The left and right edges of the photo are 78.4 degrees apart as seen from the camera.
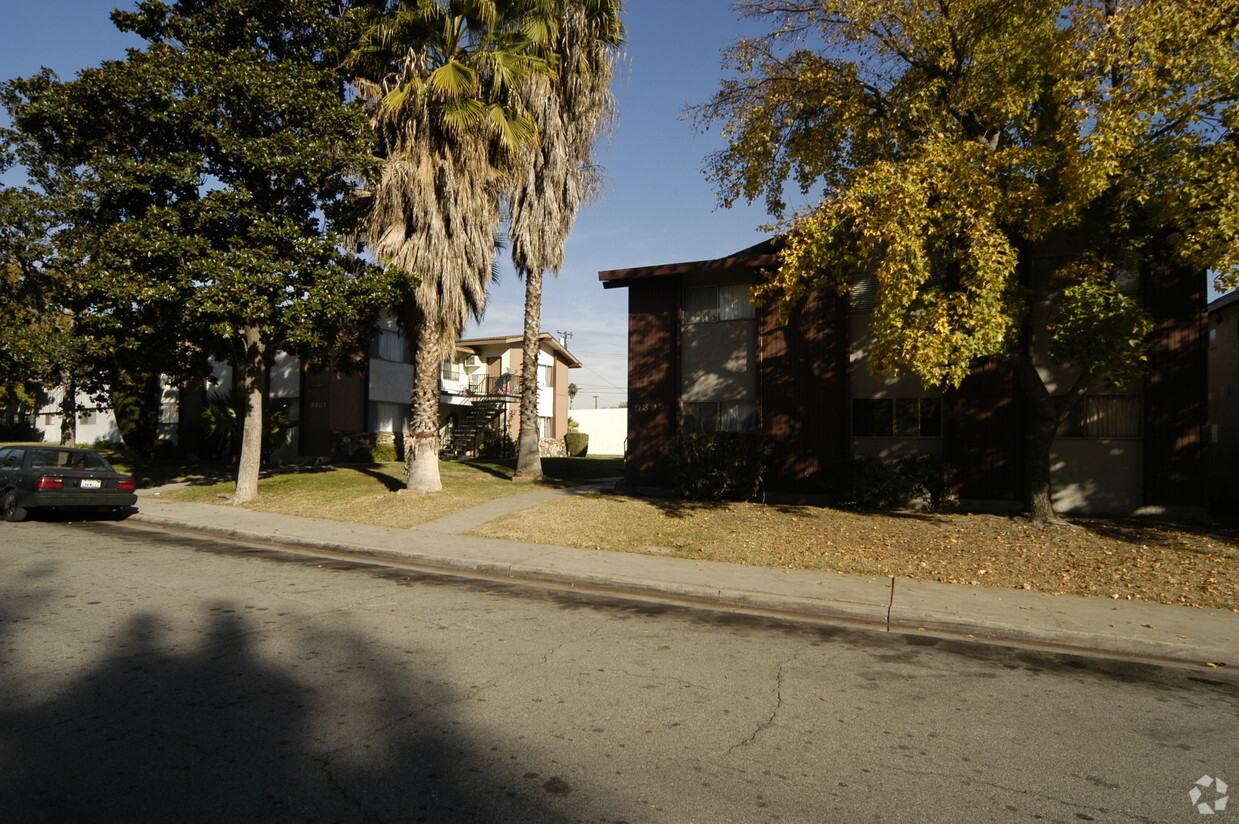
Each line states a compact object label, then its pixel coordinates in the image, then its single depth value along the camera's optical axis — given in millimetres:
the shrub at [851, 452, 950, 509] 16141
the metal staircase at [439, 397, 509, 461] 34625
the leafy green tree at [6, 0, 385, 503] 15195
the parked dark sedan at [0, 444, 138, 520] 13805
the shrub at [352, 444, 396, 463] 29250
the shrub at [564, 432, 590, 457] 43625
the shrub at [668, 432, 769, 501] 16766
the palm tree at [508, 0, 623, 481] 20266
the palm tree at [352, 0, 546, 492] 16453
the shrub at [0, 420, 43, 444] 39000
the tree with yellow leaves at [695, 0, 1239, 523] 10531
